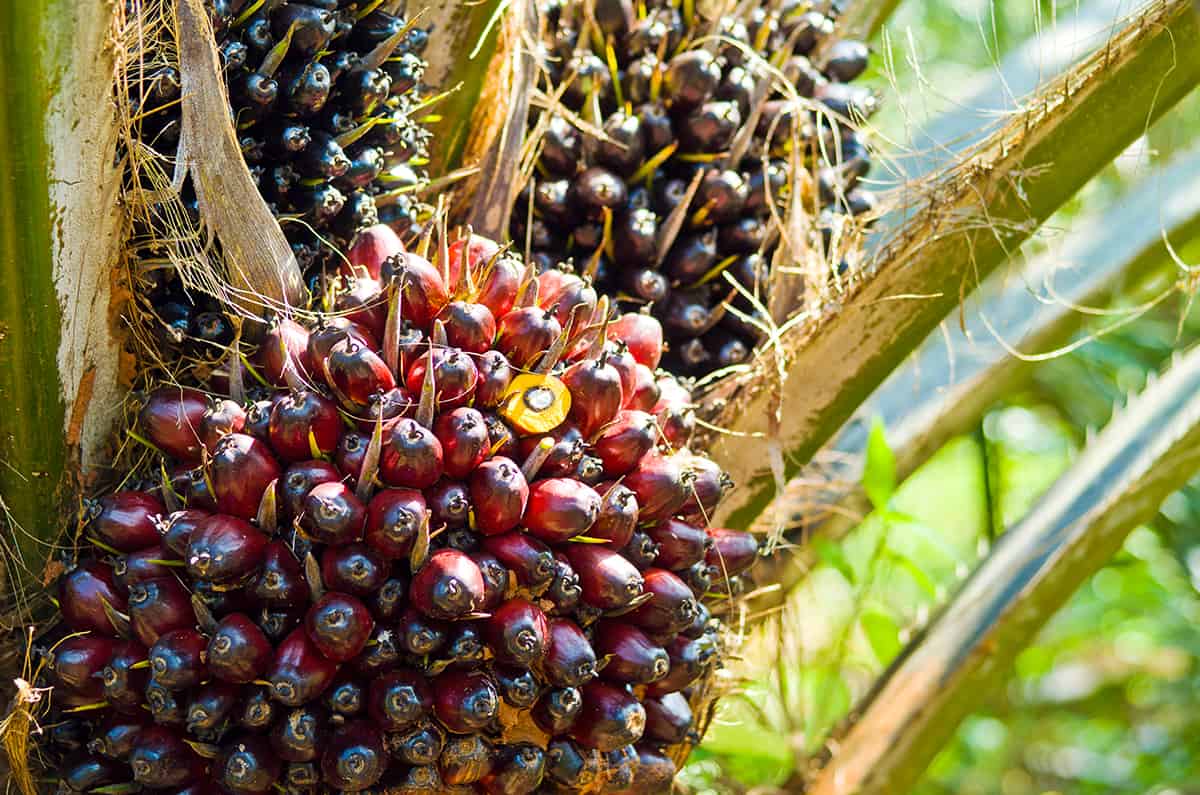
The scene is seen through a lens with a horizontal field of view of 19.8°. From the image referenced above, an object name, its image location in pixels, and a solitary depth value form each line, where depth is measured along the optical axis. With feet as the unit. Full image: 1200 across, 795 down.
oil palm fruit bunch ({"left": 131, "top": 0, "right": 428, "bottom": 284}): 5.18
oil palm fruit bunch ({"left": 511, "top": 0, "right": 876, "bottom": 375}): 5.85
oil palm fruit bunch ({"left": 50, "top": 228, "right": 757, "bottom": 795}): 4.96
